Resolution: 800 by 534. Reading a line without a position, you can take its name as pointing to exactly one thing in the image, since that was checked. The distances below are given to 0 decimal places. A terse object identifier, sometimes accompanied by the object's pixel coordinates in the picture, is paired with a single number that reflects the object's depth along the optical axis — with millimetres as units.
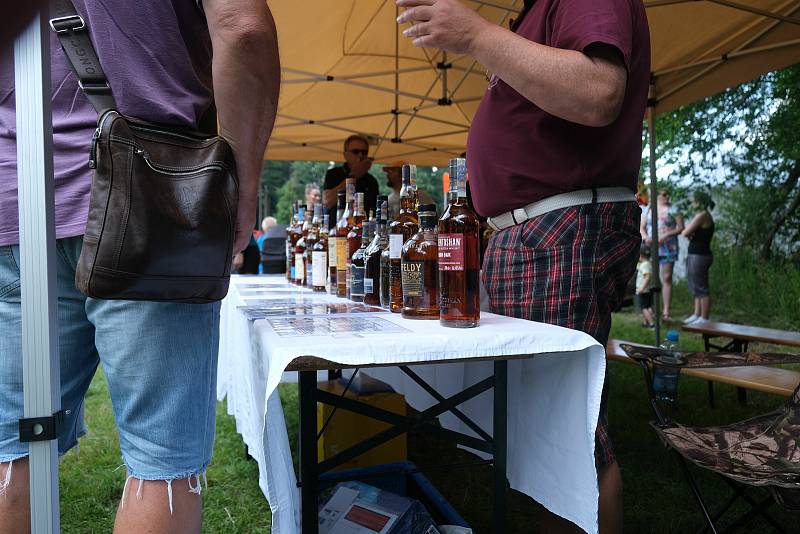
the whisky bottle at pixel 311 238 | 2604
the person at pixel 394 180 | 3088
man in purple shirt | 930
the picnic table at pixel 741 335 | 3580
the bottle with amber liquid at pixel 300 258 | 2746
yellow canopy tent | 3846
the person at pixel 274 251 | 6312
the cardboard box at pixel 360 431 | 2281
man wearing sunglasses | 4457
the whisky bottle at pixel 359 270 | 1875
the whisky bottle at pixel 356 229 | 2047
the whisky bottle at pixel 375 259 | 1762
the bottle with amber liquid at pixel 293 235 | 3145
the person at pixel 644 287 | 7777
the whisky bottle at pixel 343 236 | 2088
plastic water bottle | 1763
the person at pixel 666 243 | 8453
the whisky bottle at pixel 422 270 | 1362
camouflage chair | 1424
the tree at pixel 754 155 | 8500
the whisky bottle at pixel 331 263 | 2158
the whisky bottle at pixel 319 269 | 2322
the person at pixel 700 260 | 7395
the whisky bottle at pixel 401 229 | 1569
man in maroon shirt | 1249
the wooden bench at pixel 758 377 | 2244
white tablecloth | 1060
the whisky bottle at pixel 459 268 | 1214
